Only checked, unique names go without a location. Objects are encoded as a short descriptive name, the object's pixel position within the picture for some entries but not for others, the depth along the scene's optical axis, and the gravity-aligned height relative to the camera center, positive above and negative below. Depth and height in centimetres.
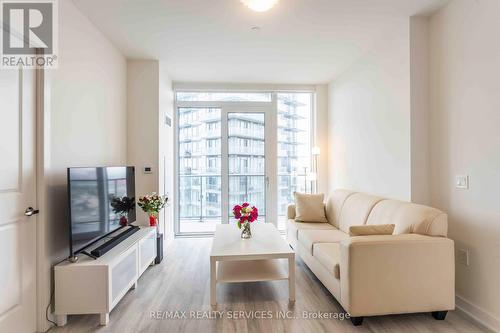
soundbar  226 -69
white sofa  203 -80
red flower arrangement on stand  331 -45
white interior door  181 -22
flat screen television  218 -32
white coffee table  242 -81
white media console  210 -93
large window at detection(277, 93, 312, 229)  506 +41
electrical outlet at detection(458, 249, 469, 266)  230 -78
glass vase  297 -70
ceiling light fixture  212 +131
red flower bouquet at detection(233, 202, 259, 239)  296 -53
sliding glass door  489 +22
